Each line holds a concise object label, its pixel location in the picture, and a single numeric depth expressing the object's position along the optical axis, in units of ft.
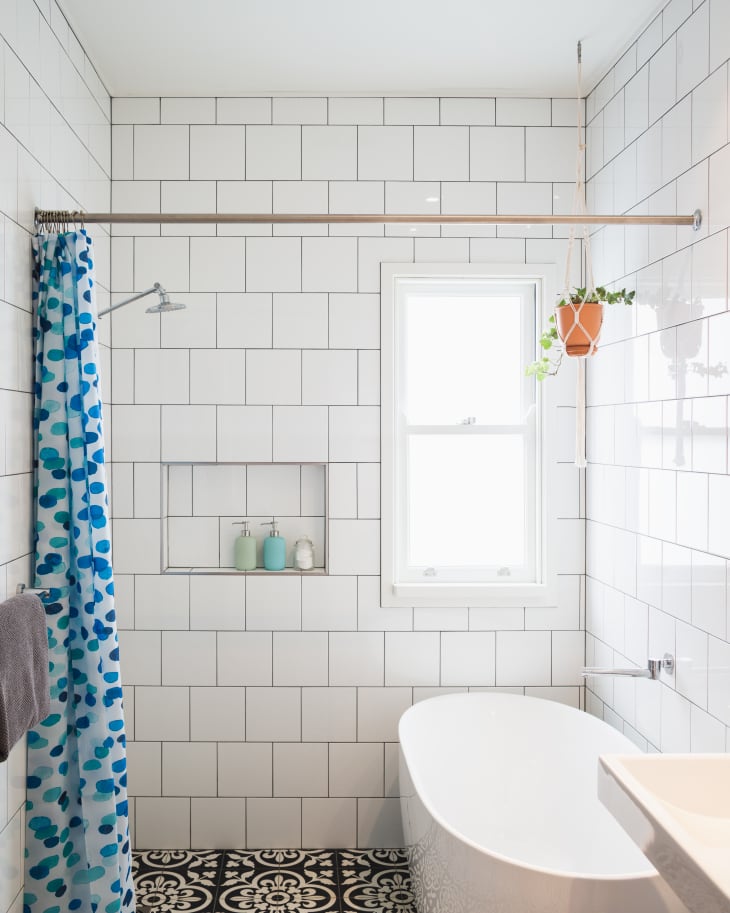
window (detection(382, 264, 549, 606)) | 9.15
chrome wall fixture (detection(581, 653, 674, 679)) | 6.80
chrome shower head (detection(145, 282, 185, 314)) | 7.34
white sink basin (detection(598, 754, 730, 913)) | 3.32
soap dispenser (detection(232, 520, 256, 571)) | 8.84
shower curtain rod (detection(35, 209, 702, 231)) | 6.05
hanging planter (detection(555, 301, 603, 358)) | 6.89
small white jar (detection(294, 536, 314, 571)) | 8.87
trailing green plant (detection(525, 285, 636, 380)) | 6.95
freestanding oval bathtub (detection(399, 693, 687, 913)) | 6.61
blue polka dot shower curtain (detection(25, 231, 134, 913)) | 6.32
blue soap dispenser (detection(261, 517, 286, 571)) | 8.84
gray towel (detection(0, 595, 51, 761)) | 5.14
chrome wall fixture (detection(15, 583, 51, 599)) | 6.01
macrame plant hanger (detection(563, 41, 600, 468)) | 6.88
